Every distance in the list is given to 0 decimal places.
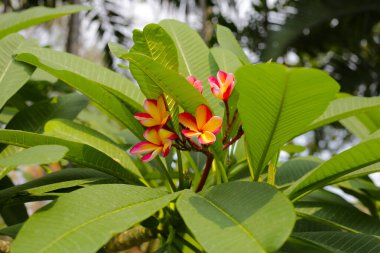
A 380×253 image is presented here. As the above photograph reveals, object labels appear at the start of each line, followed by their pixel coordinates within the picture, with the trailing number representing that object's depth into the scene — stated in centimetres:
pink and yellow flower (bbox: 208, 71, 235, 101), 85
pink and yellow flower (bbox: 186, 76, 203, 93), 85
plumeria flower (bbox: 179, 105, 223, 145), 79
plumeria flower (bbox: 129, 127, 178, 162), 82
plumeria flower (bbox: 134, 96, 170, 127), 82
